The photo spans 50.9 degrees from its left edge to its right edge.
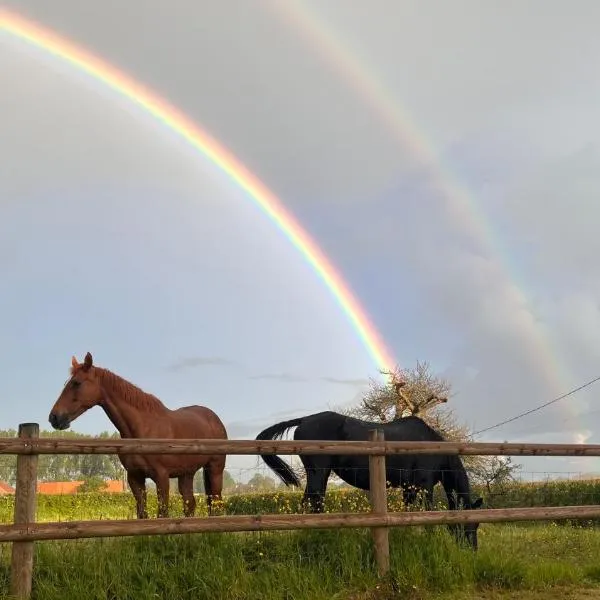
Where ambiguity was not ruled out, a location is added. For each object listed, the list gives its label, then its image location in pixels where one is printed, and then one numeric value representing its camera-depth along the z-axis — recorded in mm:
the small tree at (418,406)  27672
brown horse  8016
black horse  8945
